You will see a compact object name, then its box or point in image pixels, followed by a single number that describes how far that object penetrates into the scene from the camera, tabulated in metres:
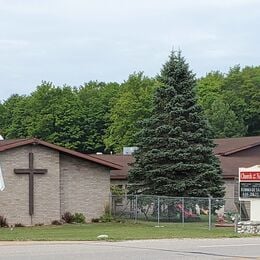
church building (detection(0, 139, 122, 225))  37.12
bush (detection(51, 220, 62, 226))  37.94
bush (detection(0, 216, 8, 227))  36.34
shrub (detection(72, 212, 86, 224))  38.94
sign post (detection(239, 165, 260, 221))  32.16
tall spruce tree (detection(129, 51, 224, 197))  40.91
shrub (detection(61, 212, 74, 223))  38.72
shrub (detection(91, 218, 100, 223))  39.47
